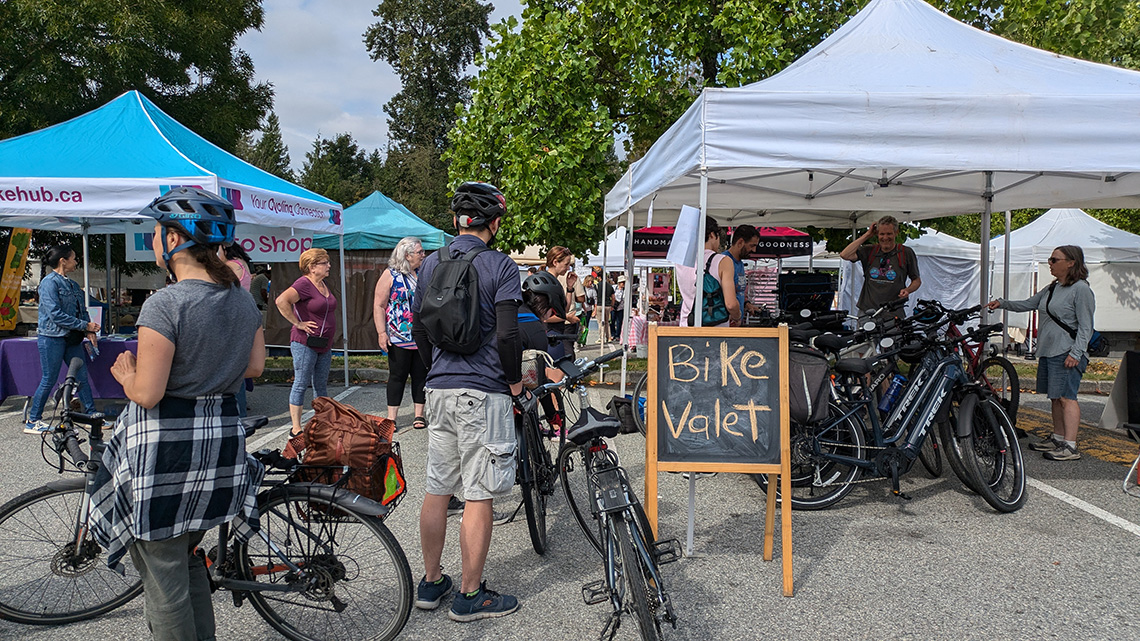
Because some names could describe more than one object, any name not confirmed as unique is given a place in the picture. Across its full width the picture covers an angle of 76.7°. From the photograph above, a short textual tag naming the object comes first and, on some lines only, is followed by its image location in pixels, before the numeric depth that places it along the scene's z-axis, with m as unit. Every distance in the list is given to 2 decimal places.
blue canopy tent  6.59
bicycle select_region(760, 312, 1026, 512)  4.51
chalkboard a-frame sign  3.60
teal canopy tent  13.70
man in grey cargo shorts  2.96
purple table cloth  7.12
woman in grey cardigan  5.77
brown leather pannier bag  2.78
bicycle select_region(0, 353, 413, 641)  2.71
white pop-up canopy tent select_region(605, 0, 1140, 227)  4.25
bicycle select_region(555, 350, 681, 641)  2.56
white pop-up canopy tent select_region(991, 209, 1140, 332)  16.41
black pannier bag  4.07
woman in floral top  5.78
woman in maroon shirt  6.18
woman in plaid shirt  2.13
